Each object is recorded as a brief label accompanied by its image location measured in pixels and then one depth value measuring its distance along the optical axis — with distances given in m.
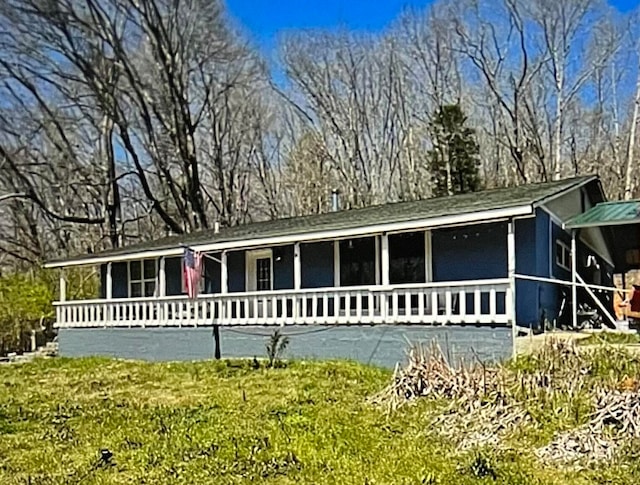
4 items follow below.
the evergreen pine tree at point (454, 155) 32.19
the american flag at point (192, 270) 15.88
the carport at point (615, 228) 14.02
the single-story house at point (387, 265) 12.80
